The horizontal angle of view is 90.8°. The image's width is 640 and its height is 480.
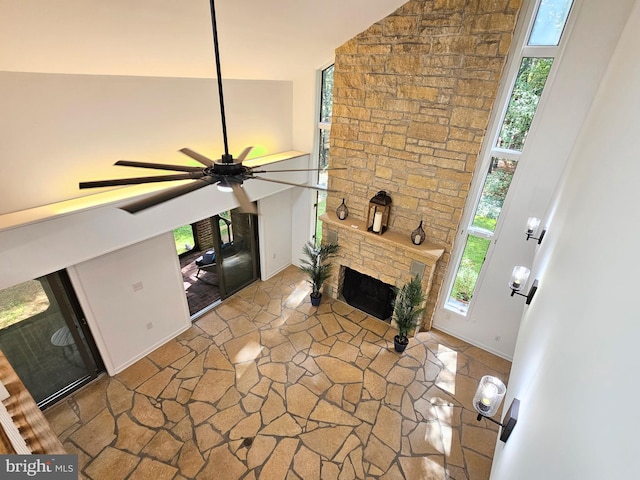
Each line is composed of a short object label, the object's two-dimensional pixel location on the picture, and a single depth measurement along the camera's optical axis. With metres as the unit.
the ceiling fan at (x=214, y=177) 2.16
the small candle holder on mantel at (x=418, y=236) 5.50
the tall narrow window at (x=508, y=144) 4.21
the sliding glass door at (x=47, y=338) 4.16
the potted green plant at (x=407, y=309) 5.47
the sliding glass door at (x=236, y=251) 6.72
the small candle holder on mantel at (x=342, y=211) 6.25
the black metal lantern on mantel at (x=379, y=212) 5.68
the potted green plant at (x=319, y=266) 6.61
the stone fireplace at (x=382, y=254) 5.57
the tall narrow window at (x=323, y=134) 6.39
